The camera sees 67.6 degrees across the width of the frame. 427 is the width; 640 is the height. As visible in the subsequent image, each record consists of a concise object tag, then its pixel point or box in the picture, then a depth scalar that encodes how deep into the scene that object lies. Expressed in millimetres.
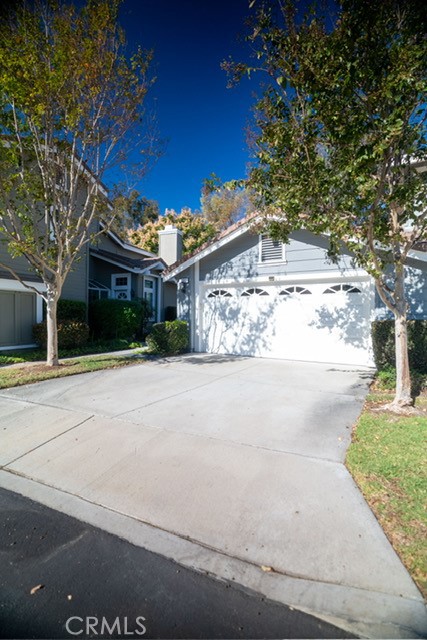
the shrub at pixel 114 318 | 14008
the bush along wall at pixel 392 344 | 7215
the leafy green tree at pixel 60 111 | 7234
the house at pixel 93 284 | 11211
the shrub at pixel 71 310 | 12398
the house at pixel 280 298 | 9211
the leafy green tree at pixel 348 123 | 4324
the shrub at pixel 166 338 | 10938
